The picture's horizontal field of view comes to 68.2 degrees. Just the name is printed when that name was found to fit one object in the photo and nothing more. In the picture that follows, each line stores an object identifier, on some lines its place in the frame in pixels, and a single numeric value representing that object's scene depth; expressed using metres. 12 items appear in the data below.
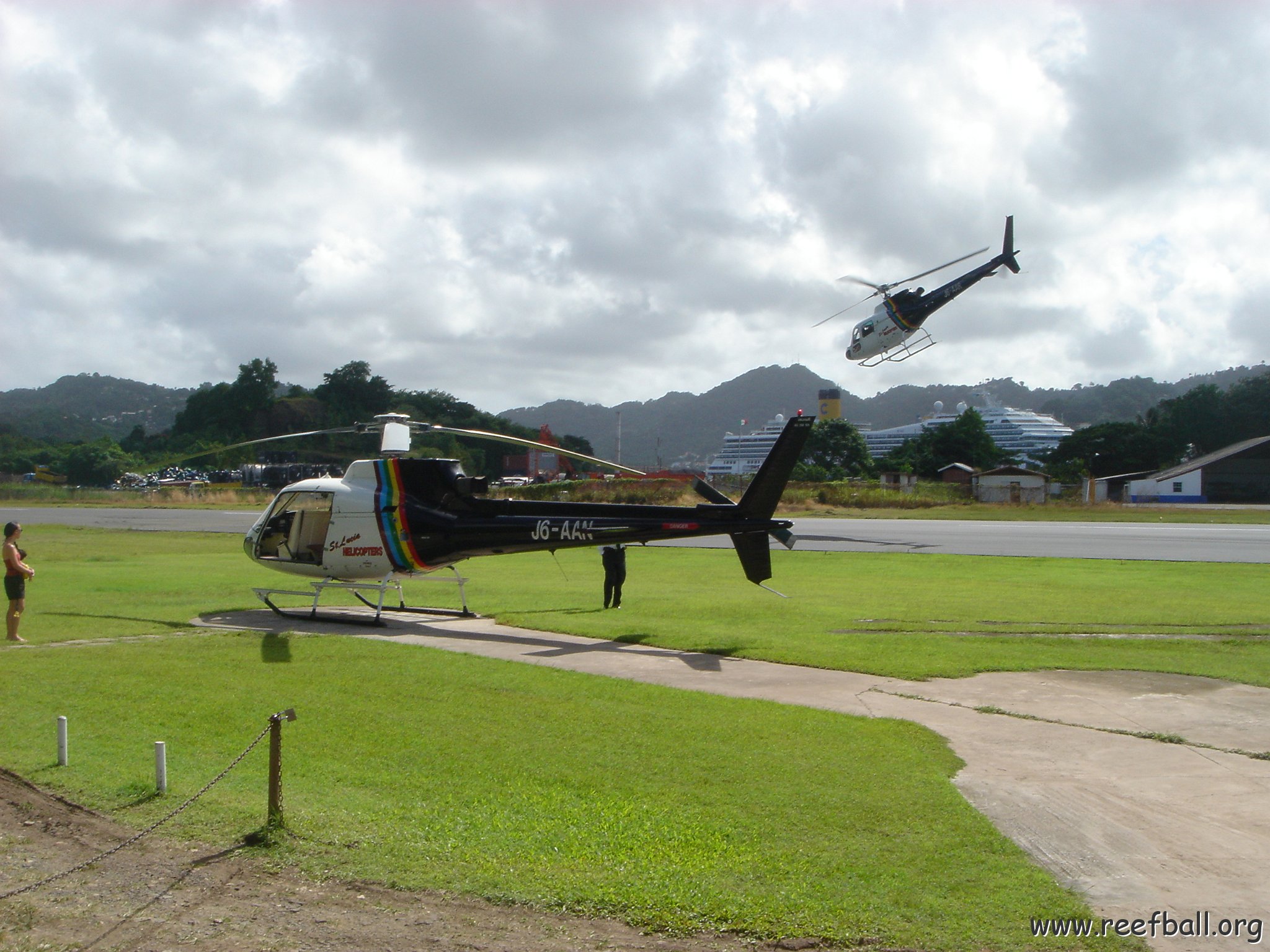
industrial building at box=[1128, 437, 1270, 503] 92.38
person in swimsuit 14.28
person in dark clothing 18.72
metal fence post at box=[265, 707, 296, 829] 6.72
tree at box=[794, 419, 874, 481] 115.94
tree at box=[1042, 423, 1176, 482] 118.44
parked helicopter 16.23
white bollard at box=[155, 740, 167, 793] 7.45
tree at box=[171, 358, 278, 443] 106.88
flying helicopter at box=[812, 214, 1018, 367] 45.12
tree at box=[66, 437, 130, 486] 99.31
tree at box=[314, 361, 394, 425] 104.77
